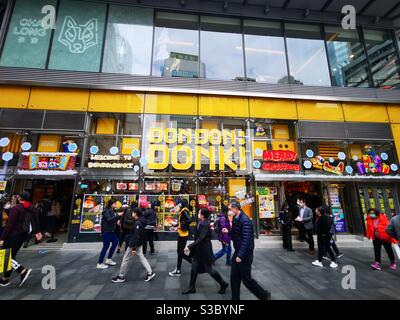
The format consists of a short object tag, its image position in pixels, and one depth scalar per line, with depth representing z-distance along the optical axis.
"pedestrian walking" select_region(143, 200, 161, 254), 7.02
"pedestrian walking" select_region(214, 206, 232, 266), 6.17
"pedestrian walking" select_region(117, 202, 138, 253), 6.23
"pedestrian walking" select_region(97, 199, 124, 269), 5.89
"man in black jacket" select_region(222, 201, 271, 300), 3.75
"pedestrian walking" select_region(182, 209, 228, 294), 4.35
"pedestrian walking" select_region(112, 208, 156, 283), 4.89
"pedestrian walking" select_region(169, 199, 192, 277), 5.49
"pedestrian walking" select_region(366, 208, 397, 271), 6.10
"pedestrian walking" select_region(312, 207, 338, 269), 6.38
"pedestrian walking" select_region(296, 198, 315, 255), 7.84
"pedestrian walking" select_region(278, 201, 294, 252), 8.25
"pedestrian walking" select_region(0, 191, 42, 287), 4.83
